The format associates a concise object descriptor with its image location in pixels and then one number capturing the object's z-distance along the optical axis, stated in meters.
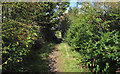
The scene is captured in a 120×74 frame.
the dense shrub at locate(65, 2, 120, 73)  4.20
